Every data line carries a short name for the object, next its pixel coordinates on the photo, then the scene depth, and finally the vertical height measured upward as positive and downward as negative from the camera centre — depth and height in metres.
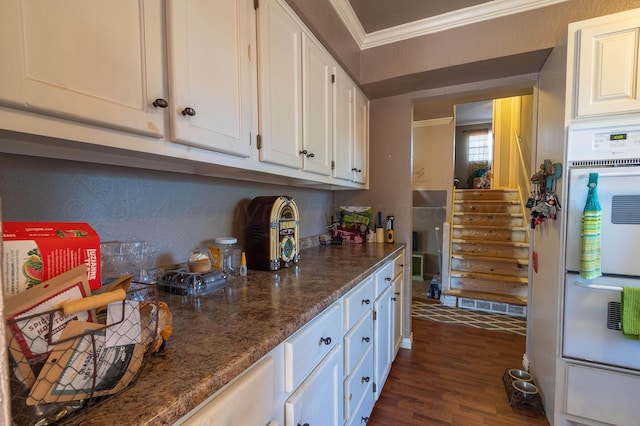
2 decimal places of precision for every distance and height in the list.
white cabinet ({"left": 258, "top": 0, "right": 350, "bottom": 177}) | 1.18 +0.56
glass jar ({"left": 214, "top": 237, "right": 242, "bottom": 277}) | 1.25 -0.25
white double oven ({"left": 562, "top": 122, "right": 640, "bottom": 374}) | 1.31 -0.20
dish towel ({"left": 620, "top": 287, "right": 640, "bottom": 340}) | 1.27 -0.51
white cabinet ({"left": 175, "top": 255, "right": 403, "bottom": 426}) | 0.58 -0.53
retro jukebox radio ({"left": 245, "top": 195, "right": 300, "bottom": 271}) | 1.35 -0.16
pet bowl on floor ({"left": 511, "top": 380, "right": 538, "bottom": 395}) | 1.72 -1.19
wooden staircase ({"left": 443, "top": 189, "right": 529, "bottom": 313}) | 3.31 -0.68
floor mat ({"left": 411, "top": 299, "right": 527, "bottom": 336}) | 2.84 -1.30
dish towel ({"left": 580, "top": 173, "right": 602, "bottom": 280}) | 1.32 -0.16
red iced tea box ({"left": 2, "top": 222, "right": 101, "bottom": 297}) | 0.47 -0.09
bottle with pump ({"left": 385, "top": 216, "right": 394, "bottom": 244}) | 2.36 -0.25
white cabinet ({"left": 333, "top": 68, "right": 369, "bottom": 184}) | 1.87 +0.54
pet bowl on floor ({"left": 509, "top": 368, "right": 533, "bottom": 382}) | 1.85 -1.19
